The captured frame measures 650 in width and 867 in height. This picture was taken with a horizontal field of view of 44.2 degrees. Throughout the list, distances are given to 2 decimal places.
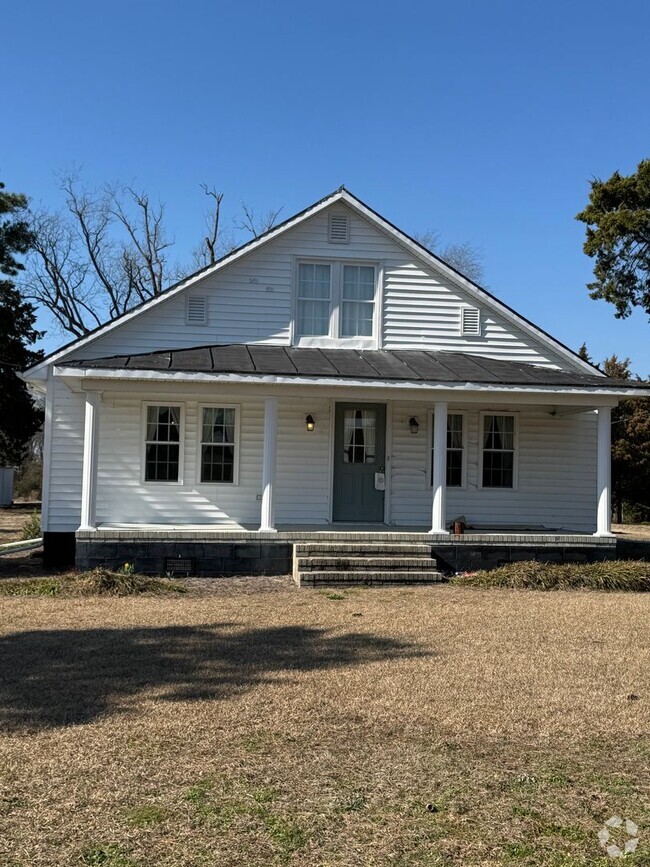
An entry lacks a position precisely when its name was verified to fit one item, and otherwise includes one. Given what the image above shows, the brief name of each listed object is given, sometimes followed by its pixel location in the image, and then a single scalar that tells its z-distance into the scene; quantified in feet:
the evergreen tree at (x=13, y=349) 100.08
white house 44.83
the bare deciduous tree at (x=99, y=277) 130.62
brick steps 39.19
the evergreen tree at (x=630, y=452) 100.42
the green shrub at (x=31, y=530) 60.29
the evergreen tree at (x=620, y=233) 92.79
